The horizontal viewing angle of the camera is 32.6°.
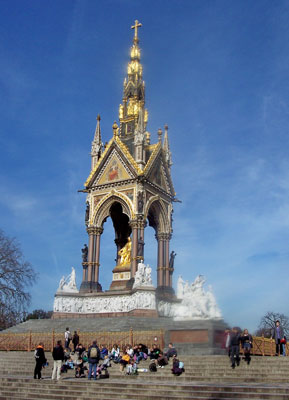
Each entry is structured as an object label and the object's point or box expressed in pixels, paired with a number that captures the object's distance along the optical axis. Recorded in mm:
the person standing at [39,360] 16359
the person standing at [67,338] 21656
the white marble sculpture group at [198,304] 22188
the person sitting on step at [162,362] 16719
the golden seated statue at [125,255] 33019
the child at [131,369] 16391
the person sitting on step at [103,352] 19312
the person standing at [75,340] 21656
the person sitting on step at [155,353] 17750
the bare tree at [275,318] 63388
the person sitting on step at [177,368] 15547
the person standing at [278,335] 18312
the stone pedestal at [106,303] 27688
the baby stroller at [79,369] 16953
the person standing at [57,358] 16078
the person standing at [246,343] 15602
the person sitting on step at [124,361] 16953
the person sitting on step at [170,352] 17172
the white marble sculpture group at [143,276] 28373
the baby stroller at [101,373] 16484
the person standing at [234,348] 15398
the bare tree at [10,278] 33938
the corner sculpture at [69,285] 31059
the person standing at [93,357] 15398
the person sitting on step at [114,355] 18922
